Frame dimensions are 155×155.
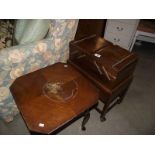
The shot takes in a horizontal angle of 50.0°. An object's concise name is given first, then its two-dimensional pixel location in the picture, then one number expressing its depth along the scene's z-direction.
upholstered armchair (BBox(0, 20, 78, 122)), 1.26
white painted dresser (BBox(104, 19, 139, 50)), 2.31
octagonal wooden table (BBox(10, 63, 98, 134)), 1.06
